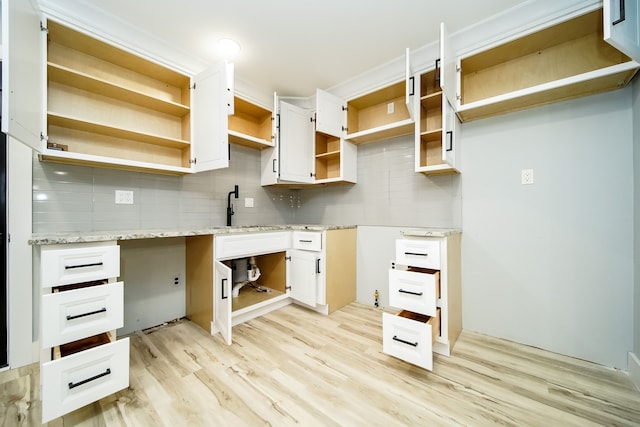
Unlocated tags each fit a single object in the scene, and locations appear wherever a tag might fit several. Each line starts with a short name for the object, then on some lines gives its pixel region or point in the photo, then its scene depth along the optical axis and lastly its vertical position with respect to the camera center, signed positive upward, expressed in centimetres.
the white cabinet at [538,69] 153 +104
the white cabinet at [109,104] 135 +83
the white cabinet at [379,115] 236 +108
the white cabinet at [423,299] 148 -57
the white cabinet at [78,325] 112 -53
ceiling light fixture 204 +144
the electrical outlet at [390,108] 259 +112
